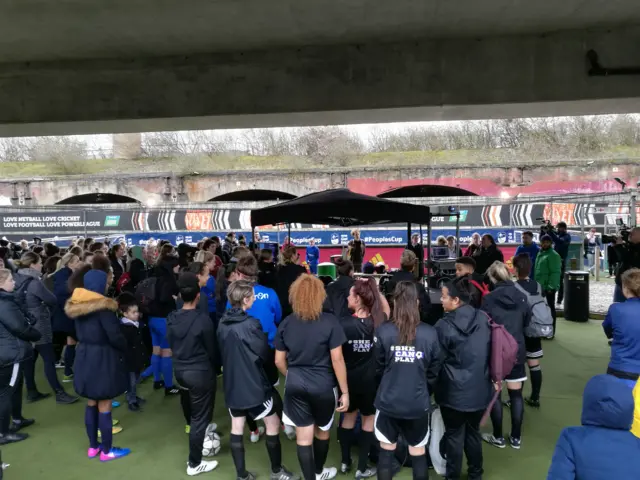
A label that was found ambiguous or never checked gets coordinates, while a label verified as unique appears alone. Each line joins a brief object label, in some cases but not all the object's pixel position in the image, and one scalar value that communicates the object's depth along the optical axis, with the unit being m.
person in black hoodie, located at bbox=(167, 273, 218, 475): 3.92
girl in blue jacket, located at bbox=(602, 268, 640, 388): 3.90
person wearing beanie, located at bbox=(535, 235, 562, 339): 8.25
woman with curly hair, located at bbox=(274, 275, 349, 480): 3.49
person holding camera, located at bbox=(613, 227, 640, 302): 7.04
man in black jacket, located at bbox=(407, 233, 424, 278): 9.45
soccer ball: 4.50
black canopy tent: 6.76
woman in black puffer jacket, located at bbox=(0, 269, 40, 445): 4.39
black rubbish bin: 10.33
